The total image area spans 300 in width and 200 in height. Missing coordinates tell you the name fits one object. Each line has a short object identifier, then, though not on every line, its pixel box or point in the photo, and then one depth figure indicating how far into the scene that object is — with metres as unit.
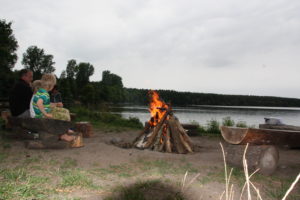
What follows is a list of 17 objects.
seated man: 7.50
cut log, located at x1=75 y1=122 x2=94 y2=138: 9.50
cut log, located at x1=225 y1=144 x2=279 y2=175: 4.96
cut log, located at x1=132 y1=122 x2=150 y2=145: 8.14
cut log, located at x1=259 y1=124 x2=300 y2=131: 9.23
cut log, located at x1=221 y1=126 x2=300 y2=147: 4.54
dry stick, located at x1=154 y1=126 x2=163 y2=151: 7.47
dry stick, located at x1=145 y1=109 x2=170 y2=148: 7.67
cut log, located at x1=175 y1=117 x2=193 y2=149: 7.85
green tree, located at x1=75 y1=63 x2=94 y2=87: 80.56
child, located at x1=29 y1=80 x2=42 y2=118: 6.76
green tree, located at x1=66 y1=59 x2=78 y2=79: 81.19
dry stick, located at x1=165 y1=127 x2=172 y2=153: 7.34
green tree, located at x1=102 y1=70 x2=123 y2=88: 92.06
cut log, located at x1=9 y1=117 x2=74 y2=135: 6.26
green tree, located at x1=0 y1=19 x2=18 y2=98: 30.19
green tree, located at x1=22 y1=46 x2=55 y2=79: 56.28
